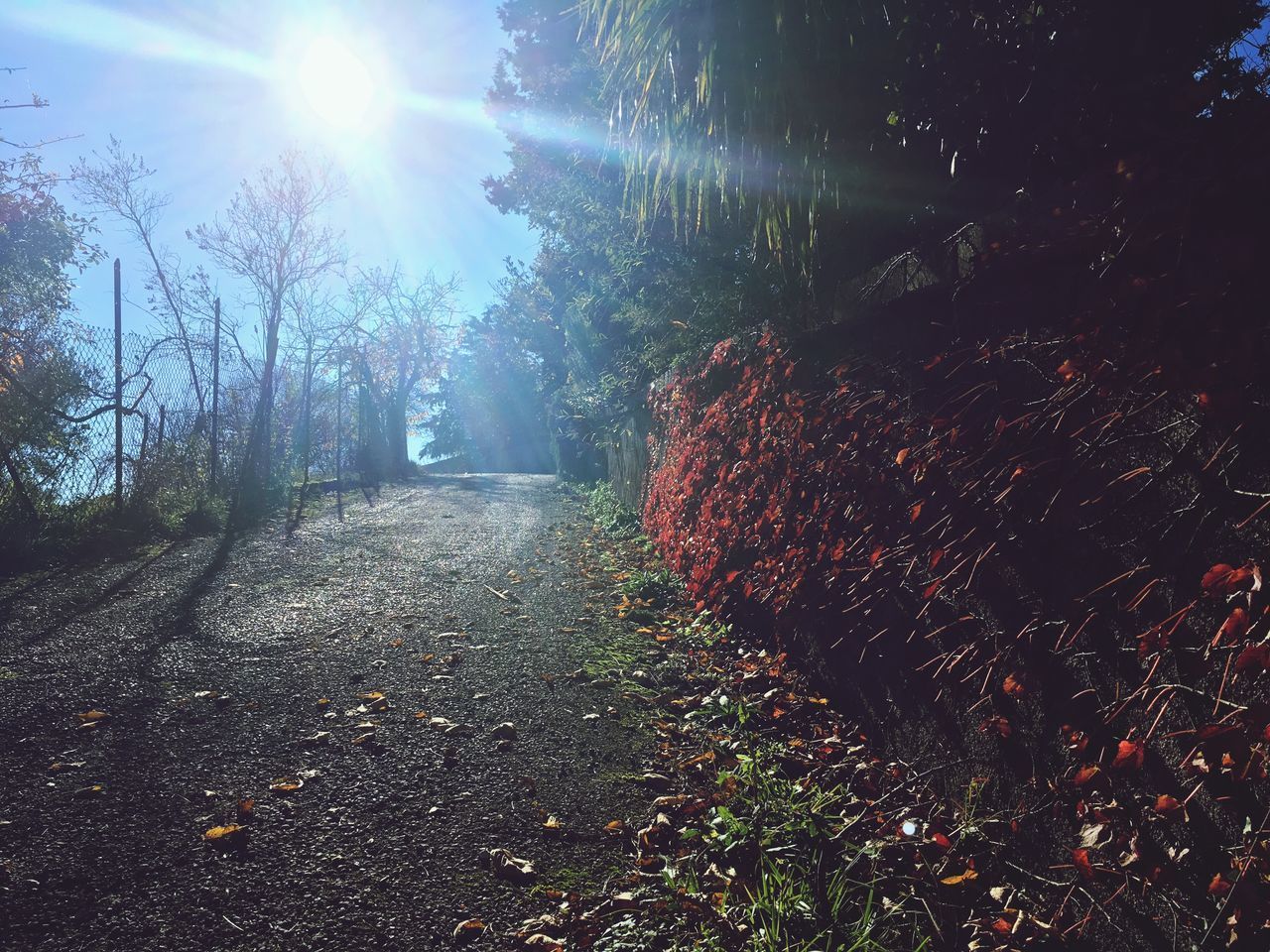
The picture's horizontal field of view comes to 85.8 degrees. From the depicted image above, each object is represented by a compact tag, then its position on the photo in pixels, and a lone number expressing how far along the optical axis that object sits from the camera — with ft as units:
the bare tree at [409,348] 116.06
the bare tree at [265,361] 31.39
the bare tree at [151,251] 42.19
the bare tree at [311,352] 45.91
